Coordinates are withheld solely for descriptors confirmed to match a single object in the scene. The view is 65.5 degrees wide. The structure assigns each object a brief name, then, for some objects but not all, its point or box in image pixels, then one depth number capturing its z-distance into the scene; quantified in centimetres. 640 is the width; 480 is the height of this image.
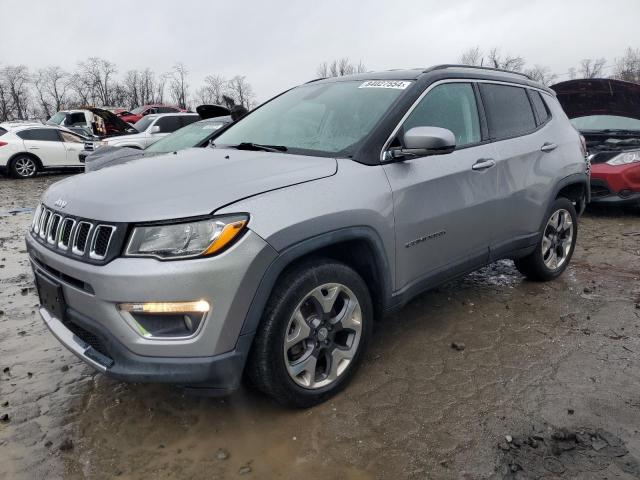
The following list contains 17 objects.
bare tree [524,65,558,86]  7331
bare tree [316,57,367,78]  7147
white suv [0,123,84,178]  1314
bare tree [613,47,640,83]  7372
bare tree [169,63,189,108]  7886
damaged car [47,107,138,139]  1644
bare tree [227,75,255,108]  7712
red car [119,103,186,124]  2806
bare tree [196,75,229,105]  7916
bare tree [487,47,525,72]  6669
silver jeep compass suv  213
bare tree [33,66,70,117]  7275
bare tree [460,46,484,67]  6851
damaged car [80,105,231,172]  666
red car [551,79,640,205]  686
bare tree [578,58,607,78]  8268
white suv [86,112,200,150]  1186
